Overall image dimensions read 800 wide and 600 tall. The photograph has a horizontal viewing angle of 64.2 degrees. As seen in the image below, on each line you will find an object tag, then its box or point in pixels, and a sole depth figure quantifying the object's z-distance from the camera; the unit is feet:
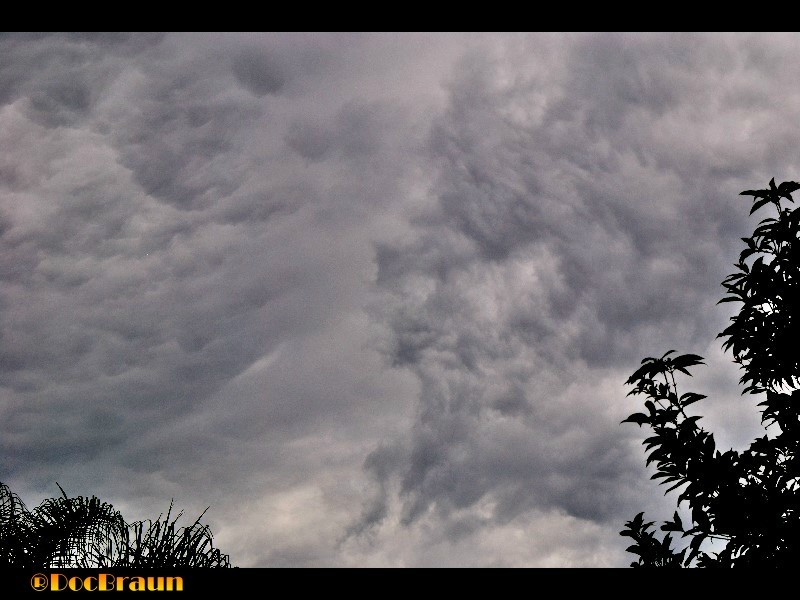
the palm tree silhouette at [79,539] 35.70
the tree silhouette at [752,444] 18.29
